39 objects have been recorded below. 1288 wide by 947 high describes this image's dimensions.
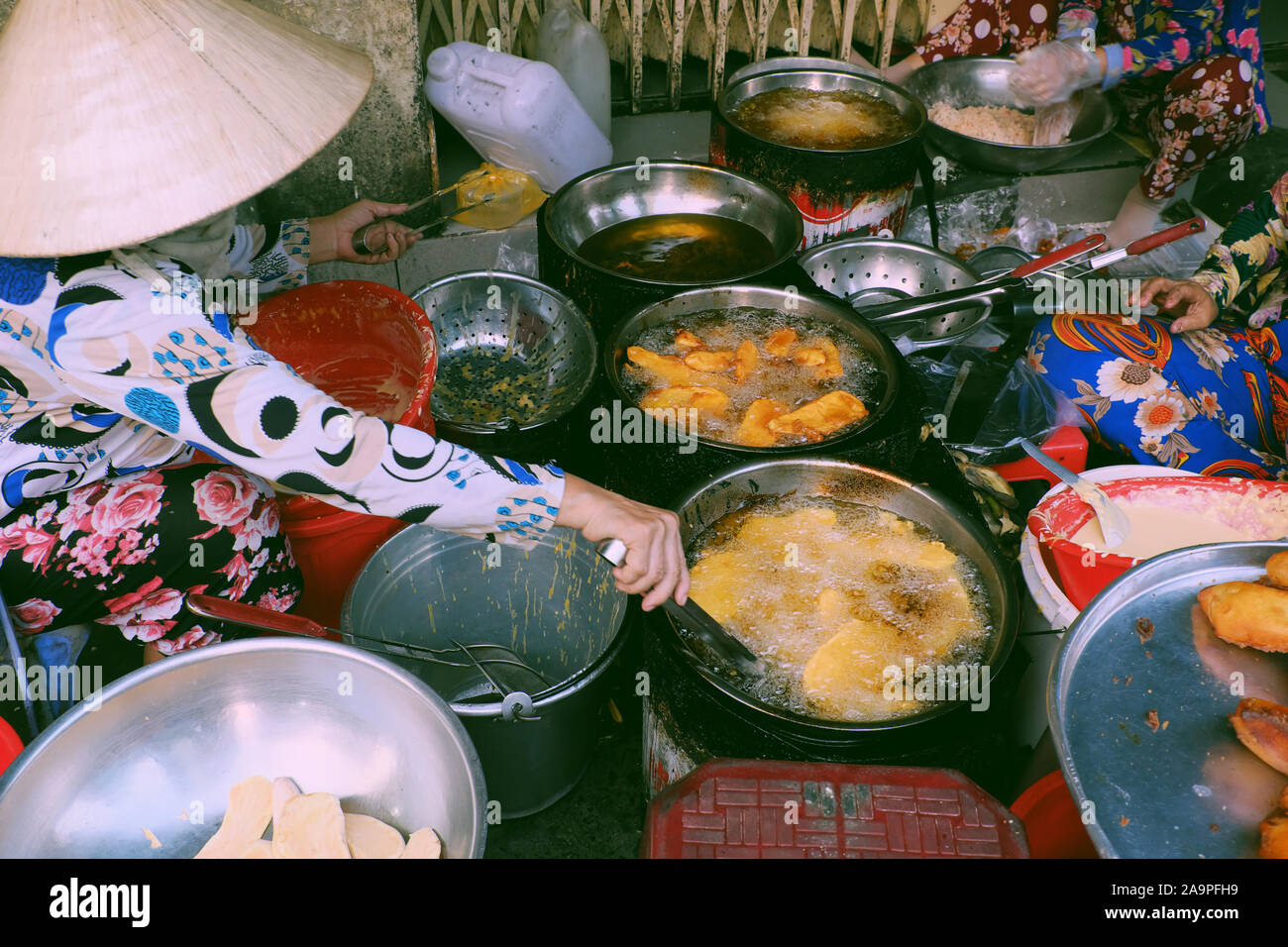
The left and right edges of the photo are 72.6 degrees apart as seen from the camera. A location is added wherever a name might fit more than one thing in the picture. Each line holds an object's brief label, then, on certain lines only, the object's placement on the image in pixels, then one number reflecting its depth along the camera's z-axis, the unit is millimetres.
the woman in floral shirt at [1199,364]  2709
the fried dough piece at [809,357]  2363
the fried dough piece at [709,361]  2326
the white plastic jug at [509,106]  3375
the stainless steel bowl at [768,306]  2281
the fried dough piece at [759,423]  2141
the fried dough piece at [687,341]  2400
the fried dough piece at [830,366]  2350
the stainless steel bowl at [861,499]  1834
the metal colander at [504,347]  2666
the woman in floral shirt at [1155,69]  3641
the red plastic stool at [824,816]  1275
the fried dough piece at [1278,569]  1370
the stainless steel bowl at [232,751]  1458
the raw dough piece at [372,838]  1496
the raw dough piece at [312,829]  1460
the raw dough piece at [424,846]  1439
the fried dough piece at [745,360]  2352
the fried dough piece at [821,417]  2152
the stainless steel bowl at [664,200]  2881
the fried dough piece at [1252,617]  1310
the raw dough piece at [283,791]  1555
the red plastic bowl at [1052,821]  1629
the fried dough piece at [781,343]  2410
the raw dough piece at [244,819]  1514
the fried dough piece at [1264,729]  1183
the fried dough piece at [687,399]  2195
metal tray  1129
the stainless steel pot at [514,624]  2016
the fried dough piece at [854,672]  1624
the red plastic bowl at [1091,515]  1993
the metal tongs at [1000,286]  2543
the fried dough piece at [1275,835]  1087
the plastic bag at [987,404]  2463
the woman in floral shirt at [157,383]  1367
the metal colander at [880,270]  3051
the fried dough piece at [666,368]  2297
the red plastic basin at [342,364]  2346
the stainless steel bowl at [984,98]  3682
